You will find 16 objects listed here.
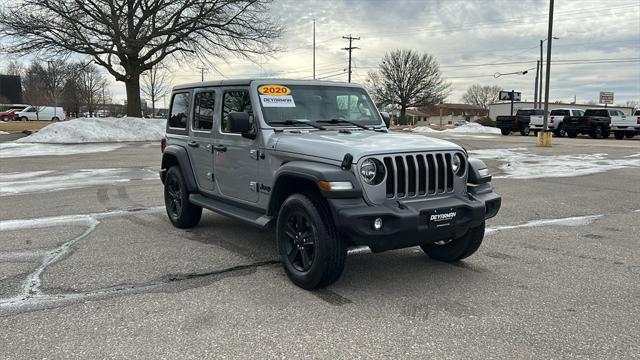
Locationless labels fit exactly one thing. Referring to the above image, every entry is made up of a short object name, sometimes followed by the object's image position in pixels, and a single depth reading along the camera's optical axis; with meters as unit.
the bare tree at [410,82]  69.75
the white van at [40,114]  58.34
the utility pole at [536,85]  51.97
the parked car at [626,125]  30.48
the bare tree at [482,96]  117.50
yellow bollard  22.69
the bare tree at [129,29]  26.06
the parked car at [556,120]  32.72
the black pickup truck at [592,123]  30.72
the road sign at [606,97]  55.50
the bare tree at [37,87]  69.31
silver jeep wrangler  4.10
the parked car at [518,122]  34.97
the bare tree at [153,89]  61.44
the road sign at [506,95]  54.79
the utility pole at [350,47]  66.56
